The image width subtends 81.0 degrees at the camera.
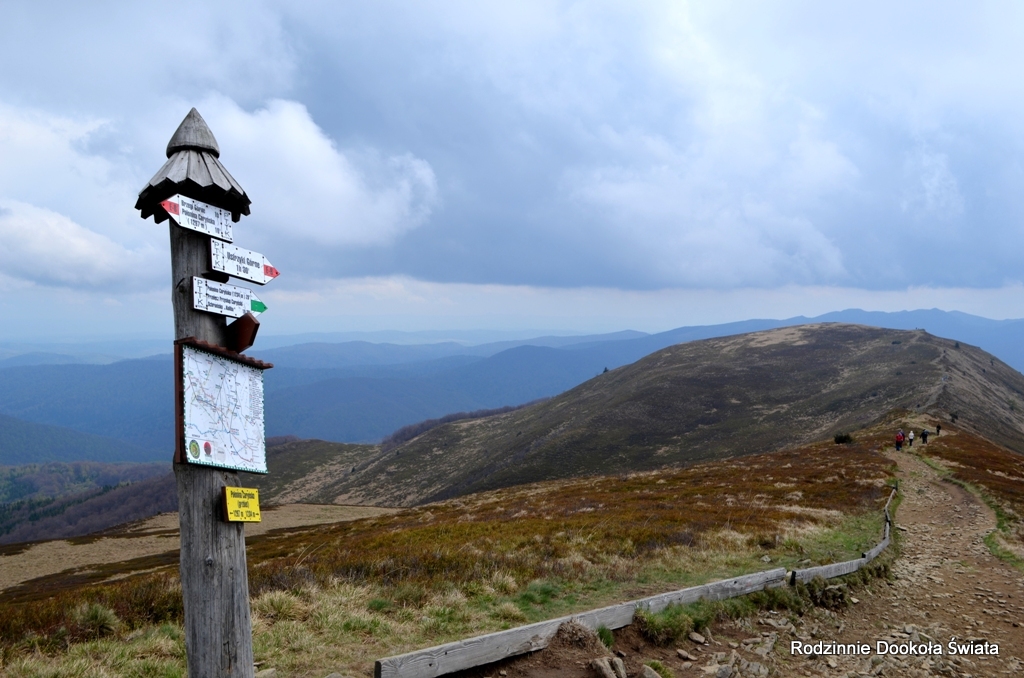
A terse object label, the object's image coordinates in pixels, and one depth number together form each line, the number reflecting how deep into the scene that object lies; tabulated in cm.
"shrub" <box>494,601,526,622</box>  1009
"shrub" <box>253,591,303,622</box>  946
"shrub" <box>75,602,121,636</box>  901
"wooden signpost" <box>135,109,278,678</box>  545
